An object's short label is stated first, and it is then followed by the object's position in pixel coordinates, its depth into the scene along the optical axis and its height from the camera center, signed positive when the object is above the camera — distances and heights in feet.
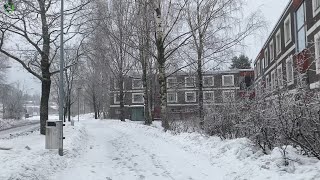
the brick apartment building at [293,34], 47.95 +15.14
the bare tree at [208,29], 52.86 +14.28
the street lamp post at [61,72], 34.17 +3.67
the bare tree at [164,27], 50.65 +14.97
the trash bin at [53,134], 29.98 -3.71
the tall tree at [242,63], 160.60 +22.15
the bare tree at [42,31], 45.26 +12.67
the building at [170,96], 152.20 +2.40
